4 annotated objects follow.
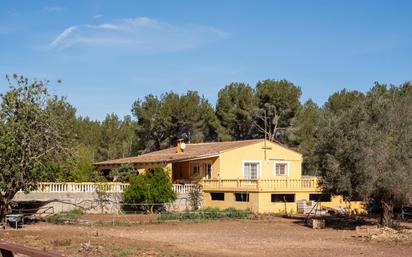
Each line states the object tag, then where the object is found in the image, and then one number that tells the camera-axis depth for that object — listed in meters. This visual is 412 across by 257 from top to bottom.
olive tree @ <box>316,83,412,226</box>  28.34
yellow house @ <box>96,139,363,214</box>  40.94
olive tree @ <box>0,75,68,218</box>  28.80
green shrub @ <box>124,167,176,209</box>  39.03
